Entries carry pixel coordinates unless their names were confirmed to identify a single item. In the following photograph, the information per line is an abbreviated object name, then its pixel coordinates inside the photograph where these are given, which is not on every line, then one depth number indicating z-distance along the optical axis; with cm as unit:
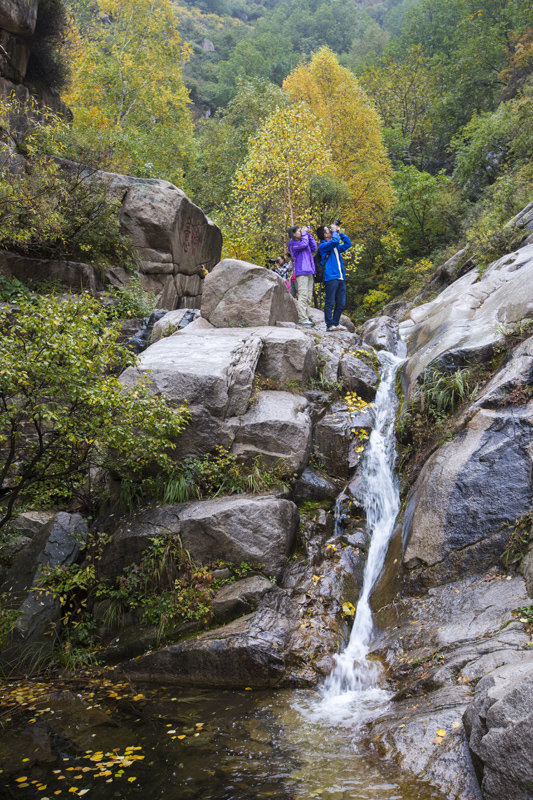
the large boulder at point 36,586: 667
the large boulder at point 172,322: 1171
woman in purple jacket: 1259
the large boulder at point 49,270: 1302
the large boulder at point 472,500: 625
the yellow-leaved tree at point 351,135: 2247
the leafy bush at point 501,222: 1251
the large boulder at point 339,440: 909
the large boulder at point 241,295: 1102
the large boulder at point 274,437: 811
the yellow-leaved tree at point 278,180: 1788
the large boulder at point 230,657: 590
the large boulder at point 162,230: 1623
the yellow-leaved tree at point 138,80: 2384
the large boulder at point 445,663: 395
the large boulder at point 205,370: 795
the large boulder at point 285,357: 959
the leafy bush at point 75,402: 577
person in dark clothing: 1215
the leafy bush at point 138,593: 664
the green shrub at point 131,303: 1415
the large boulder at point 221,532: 700
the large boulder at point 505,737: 325
